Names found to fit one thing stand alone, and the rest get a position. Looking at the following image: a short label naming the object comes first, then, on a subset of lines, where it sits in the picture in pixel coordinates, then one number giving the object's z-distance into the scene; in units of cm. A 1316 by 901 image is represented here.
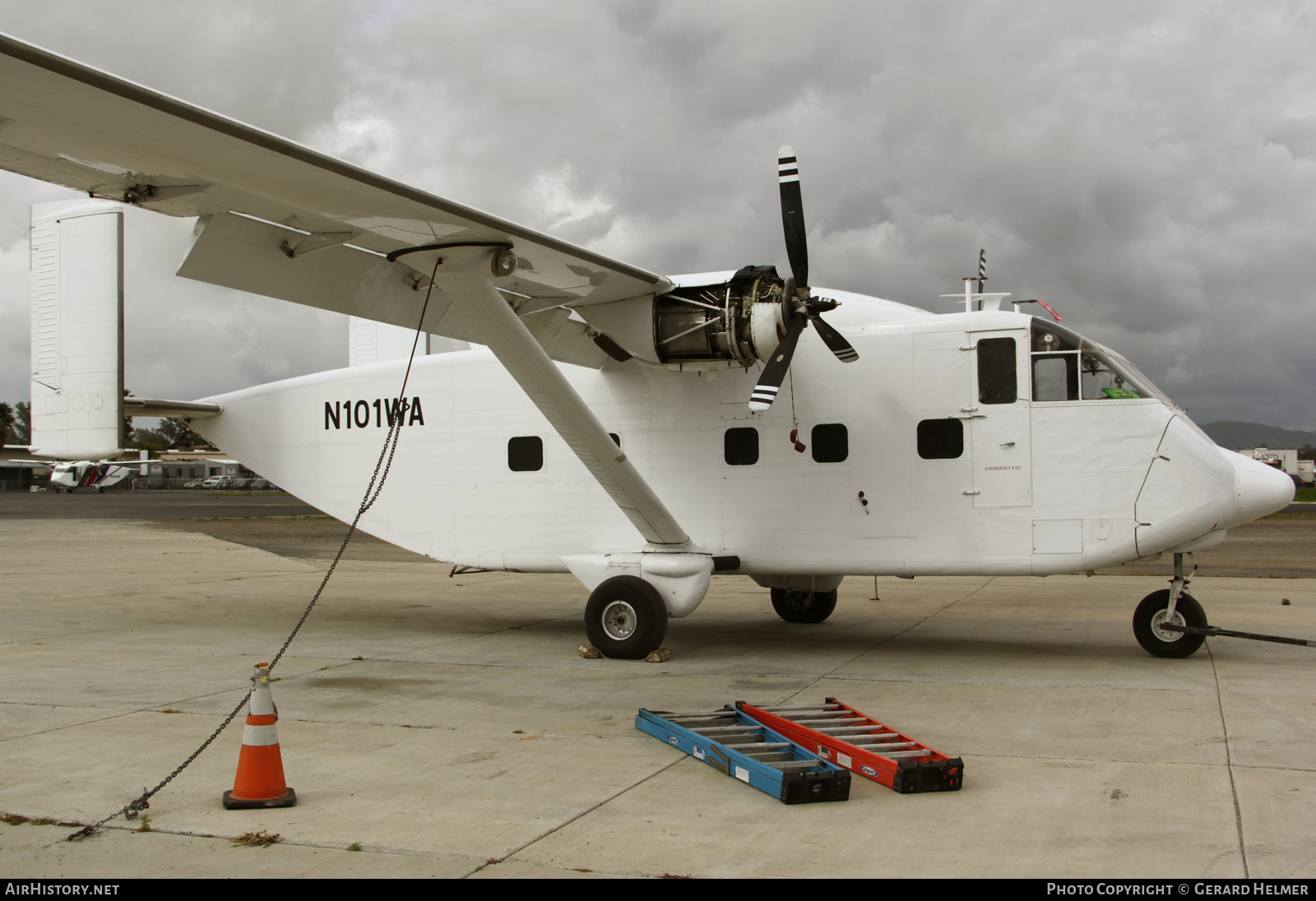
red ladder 554
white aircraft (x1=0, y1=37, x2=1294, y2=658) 913
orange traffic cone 523
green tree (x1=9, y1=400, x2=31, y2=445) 14038
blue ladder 539
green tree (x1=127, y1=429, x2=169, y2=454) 14125
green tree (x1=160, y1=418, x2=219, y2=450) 13254
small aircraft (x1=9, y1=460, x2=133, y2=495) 7131
